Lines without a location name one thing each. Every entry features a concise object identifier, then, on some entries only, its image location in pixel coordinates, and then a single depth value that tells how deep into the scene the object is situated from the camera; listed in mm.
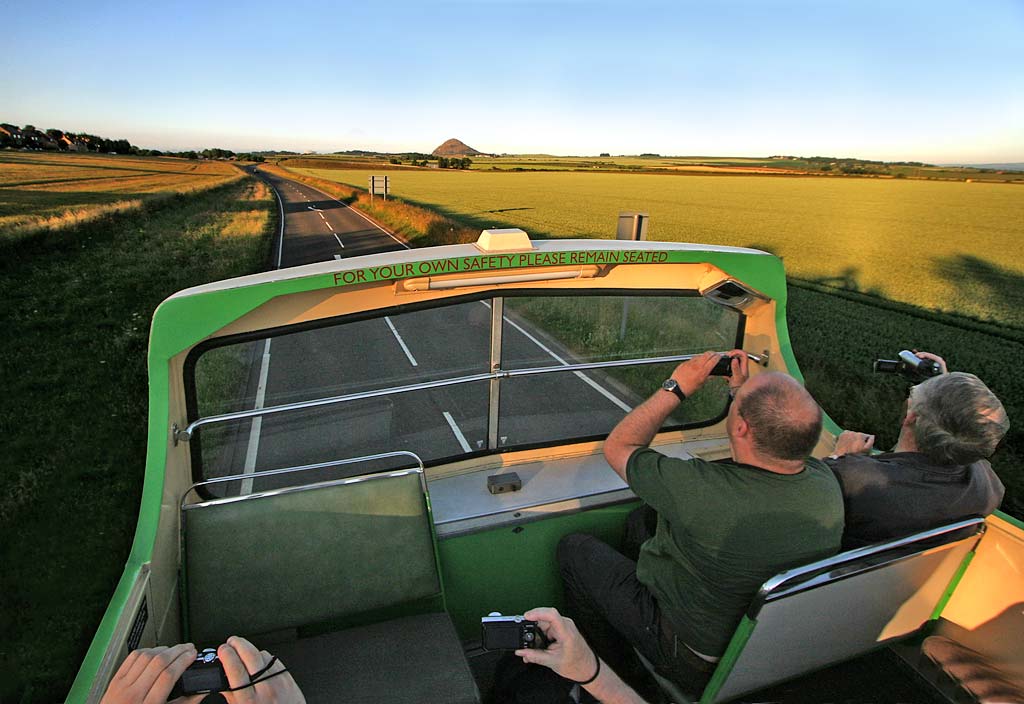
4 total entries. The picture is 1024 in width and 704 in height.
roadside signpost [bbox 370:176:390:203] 36562
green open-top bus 2139
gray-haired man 2287
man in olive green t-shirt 1975
